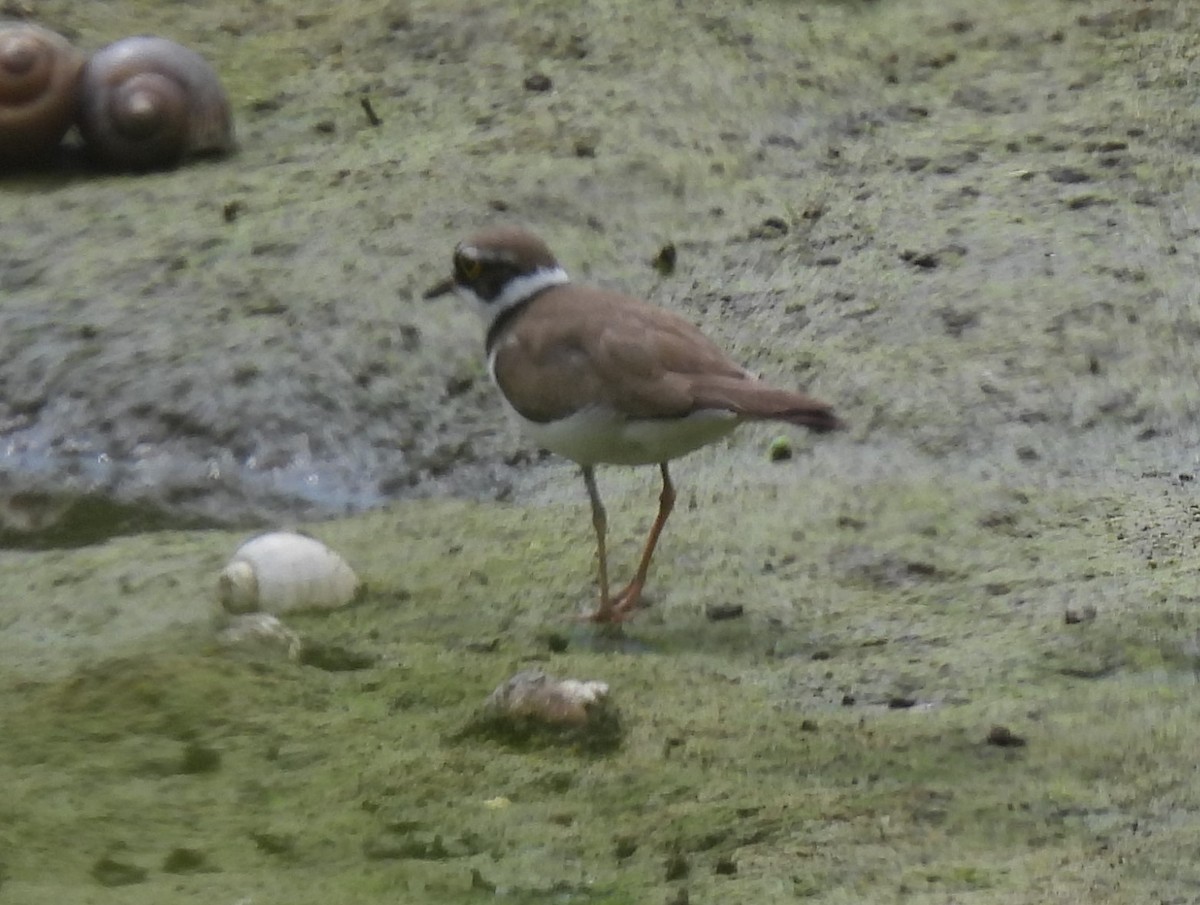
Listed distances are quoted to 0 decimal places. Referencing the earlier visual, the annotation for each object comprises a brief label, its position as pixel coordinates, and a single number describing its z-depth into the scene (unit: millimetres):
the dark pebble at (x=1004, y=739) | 7312
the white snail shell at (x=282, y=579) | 9219
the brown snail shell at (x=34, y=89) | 14672
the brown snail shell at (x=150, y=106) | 14758
